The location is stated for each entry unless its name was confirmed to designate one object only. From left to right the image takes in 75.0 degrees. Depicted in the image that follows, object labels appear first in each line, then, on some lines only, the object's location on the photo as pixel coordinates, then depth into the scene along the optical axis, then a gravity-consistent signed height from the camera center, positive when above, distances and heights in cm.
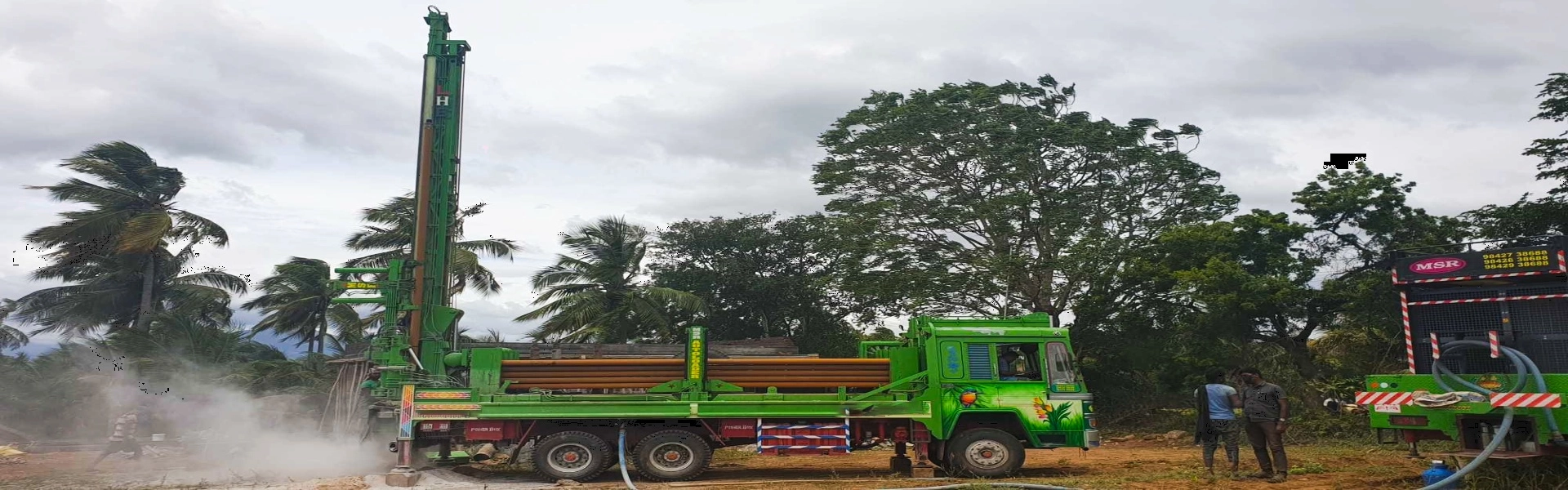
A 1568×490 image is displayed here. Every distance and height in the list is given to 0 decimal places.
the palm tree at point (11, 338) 3931 +231
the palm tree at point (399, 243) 2964 +440
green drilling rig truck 1341 -23
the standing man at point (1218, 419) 1252 -49
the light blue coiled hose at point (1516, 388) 962 -13
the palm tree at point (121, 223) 2797 +477
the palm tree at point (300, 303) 3372 +297
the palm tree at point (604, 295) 3042 +280
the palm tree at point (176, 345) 2425 +118
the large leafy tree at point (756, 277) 3706 +398
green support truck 989 +28
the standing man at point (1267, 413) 1187 -41
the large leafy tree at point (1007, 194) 2798 +535
